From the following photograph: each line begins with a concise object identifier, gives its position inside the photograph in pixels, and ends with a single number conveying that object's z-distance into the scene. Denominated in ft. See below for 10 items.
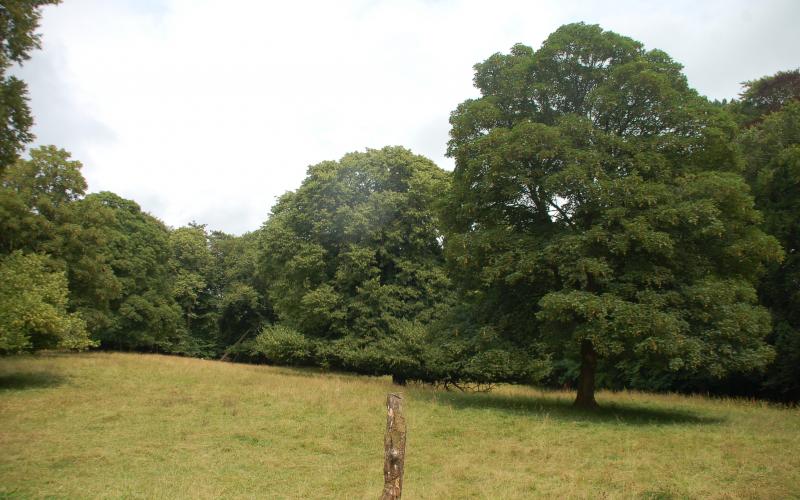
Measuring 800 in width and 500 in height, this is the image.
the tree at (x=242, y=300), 181.47
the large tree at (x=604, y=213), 49.01
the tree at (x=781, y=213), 70.85
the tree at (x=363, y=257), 88.63
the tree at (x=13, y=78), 38.01
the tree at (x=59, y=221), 78.59
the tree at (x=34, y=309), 61.62
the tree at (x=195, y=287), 192.54
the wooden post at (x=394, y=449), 20.93
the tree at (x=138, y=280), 131.23
